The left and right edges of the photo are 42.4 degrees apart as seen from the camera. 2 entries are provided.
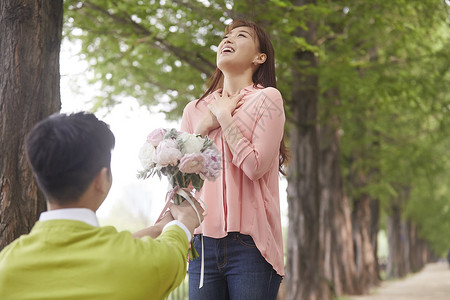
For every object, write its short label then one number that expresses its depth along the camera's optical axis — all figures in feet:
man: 6.67
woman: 9.53
